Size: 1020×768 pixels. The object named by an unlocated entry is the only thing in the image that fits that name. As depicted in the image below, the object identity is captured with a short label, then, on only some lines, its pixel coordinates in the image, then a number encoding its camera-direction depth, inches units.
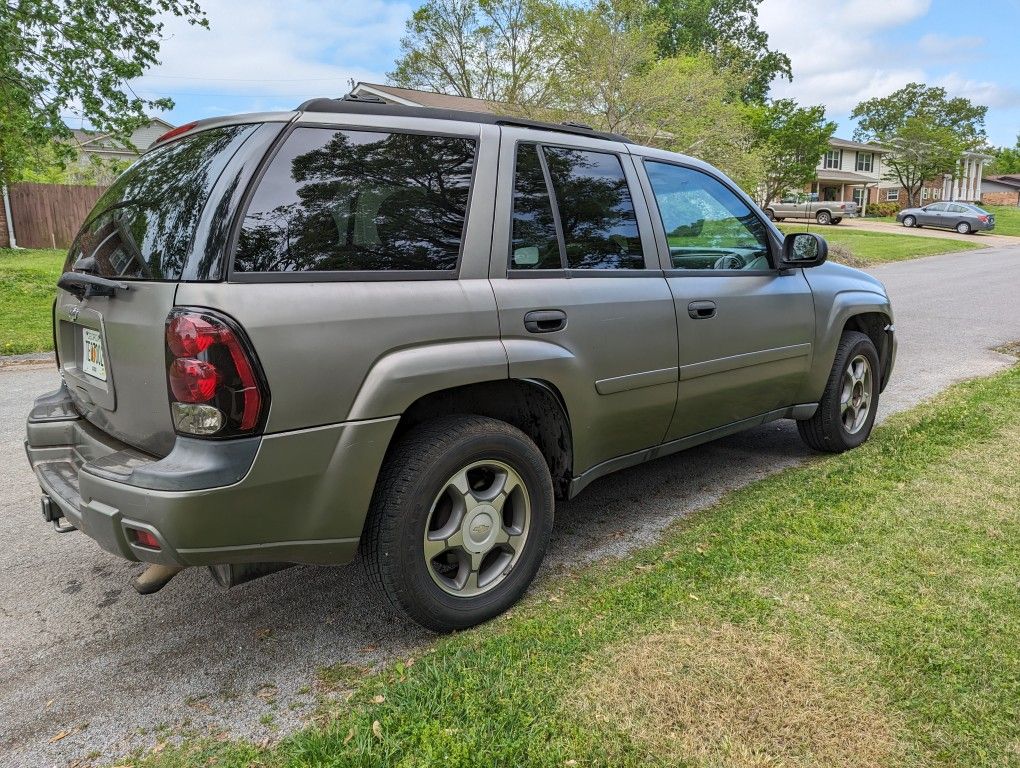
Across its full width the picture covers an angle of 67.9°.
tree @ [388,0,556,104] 1263.5
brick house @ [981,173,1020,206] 3287.4
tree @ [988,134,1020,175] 4010.8
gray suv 90.9
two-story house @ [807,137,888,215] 2186.3
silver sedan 1517.0
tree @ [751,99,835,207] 1572.3
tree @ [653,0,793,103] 2417.6
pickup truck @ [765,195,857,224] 1508.1
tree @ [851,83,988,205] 1996.8
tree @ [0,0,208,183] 442.9
